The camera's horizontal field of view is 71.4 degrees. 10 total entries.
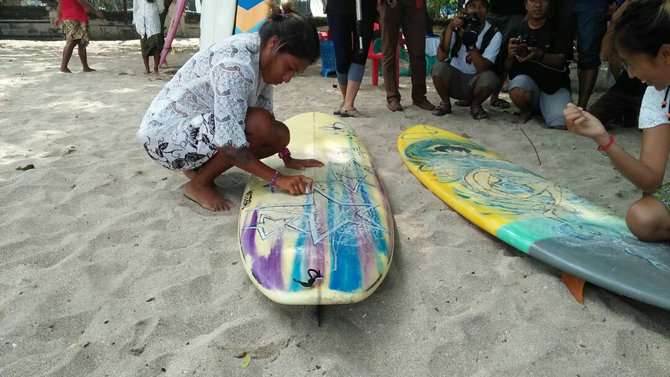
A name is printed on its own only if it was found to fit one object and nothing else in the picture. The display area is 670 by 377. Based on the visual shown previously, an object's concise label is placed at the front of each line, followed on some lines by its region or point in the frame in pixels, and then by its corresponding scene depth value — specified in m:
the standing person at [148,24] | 5.43
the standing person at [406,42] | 3.72
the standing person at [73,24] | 5.47
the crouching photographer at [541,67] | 3.40
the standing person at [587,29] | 3.38
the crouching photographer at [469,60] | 3.64
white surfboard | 4.97
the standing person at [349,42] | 3.61
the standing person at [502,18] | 3.79
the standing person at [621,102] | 3.25
